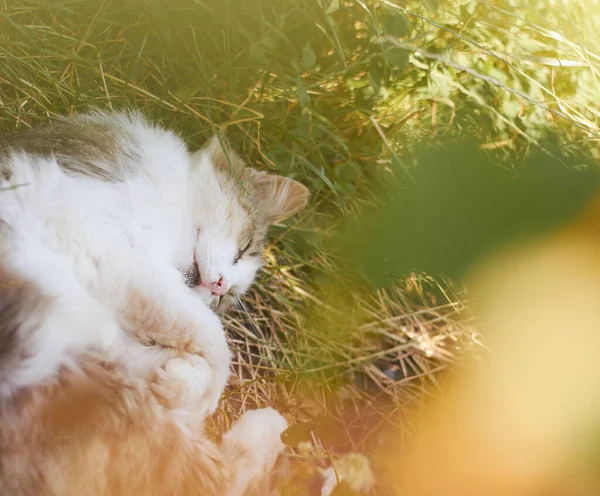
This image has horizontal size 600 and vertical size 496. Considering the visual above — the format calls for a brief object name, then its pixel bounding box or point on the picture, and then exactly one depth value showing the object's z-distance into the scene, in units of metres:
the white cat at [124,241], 1.33
